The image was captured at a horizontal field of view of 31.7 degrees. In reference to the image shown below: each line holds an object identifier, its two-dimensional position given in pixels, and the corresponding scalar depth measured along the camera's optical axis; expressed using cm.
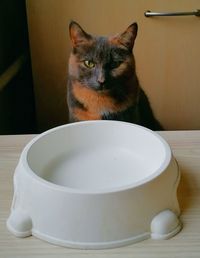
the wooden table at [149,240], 49
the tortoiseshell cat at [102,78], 99
